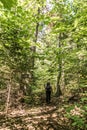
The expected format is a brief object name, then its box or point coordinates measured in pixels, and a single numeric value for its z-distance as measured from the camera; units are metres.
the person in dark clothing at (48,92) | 11.12
